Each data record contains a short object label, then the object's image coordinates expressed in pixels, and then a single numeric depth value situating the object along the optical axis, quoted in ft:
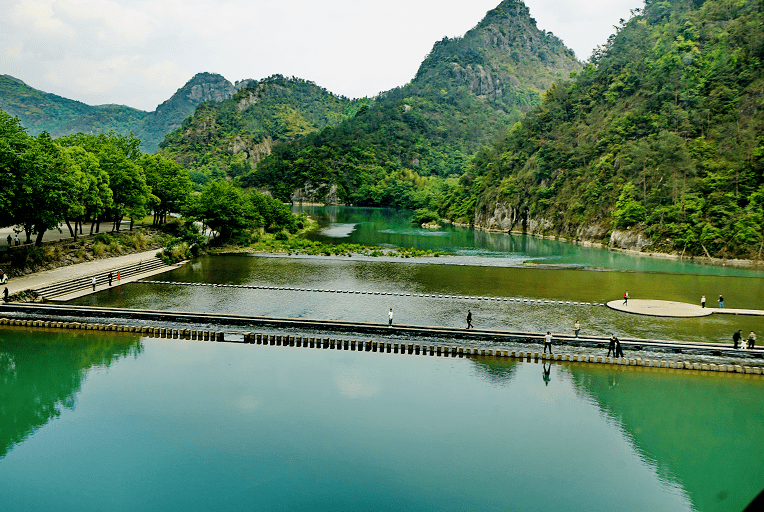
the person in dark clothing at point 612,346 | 97.96
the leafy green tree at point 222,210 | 222.69
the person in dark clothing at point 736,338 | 97.96
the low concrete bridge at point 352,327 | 100.48
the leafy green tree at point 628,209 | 263.70
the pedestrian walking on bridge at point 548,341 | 98.58
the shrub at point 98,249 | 172.86
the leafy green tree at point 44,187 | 132.36
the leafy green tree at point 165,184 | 230.48
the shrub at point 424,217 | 449.48
